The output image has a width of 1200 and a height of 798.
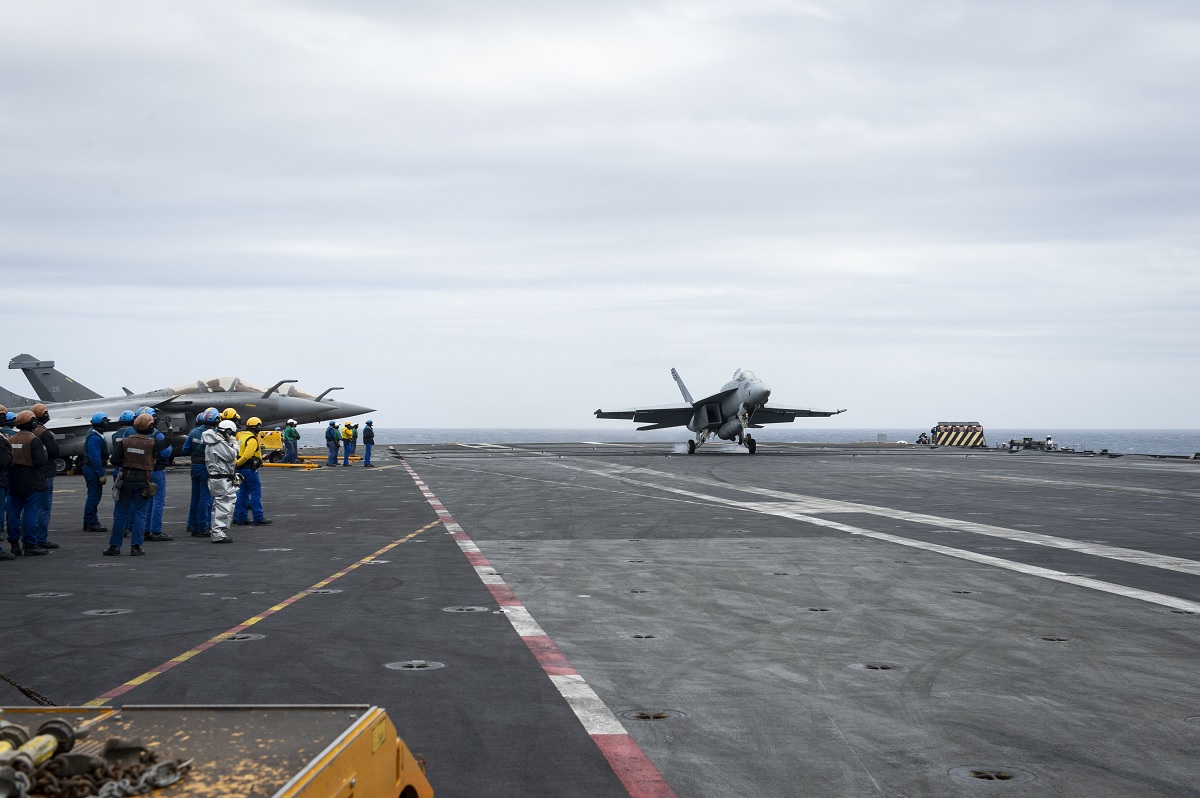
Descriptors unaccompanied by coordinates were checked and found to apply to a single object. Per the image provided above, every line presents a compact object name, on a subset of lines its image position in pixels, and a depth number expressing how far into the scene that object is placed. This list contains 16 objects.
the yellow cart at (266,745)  3.01
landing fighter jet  45.47
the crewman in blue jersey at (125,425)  15.72
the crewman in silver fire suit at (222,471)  15.22
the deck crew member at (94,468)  15.98
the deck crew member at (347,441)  41.26
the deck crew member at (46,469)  14.42
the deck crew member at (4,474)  13.95
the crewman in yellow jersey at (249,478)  17.38
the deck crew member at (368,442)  42.22
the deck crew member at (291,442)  41.34
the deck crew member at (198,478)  16.53
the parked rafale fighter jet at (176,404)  34.16
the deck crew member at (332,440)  42.01
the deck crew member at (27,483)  14.20
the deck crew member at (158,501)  15.33
